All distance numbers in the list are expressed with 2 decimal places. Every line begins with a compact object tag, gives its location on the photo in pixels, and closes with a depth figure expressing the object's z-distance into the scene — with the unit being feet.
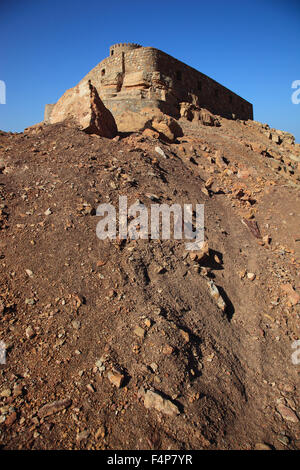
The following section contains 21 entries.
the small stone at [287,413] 8.72
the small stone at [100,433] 6.79
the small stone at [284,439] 7.95
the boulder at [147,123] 25.99
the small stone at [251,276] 14.37
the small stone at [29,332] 8.82
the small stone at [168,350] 9.02
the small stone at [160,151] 22.04
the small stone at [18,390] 7.39
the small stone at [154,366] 8.59
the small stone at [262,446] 7.52
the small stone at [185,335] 9.77
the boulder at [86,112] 20.88
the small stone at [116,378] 7.93
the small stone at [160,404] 7.56
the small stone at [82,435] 6.68
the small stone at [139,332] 9.43
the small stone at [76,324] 9.30
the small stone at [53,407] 7.06
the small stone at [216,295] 12.13
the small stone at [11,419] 6.76
